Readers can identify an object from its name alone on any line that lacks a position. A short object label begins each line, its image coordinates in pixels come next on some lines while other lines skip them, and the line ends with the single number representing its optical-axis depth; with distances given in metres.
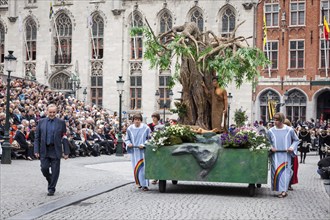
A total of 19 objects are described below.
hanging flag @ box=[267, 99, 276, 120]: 38.60
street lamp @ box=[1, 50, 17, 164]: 20.27
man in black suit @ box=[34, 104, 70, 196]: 12.30
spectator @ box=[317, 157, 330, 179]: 17.28
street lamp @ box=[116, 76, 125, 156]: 28.41
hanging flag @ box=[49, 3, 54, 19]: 47.54
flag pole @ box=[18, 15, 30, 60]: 50.13
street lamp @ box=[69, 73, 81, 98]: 46.34
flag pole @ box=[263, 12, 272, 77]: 42.89
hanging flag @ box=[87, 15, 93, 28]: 47.06
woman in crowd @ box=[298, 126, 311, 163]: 25.31
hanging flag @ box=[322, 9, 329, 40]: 39.72
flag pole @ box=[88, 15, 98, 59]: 47.06
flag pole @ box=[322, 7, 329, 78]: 39.75
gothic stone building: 46.03
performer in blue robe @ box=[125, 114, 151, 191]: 13.44
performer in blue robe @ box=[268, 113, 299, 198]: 12.80
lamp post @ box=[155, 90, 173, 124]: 45.09
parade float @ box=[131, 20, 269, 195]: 12.54
